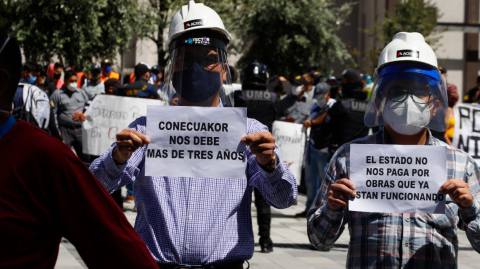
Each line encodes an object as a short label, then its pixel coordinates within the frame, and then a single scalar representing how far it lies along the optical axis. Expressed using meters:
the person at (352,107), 8.35
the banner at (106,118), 8.52
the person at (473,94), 14.27
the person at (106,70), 15.15
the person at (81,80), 15.23
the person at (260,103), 7.48
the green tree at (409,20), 30.31
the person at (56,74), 14.55
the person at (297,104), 11.49
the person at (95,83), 13.41
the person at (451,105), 8.50
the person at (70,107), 10.16
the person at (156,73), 16.36
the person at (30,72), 13.30
